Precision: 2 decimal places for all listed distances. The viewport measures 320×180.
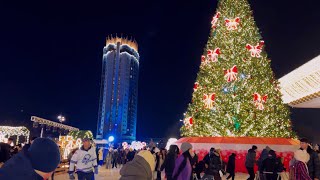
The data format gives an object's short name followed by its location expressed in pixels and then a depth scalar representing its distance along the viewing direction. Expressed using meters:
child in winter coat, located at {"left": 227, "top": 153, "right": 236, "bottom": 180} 9.89
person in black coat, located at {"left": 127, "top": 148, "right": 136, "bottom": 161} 18.04
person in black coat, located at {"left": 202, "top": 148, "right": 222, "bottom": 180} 6.23
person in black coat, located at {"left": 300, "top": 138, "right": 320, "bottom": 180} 5.31
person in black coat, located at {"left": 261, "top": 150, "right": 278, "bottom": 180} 6.45
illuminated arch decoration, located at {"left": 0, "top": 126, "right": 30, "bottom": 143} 21.21
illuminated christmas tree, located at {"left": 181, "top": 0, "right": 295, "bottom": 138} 13.73
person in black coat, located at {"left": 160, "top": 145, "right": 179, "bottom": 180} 5.81
